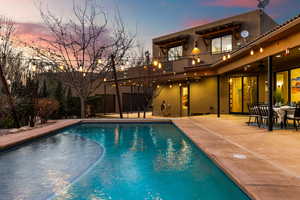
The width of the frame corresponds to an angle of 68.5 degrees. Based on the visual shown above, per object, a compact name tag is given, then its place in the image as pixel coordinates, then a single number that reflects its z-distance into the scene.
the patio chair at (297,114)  7.49
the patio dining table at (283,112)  8.02
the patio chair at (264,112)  8.18
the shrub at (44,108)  10.10
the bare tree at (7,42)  13.01
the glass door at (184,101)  17.73
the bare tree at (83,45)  12.92
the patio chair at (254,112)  8.95
